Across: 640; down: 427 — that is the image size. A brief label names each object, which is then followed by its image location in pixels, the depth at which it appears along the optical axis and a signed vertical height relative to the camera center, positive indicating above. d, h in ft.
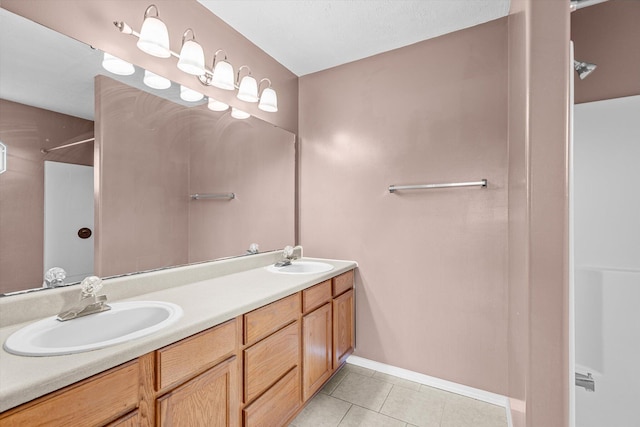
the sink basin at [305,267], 6.72 -1.31
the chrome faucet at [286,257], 6.84 -1.11
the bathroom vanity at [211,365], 2.22 -1.67
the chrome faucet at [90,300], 3.34 -1.11
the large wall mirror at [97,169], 3.37 +0.70
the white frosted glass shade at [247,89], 6.15 +2.82
